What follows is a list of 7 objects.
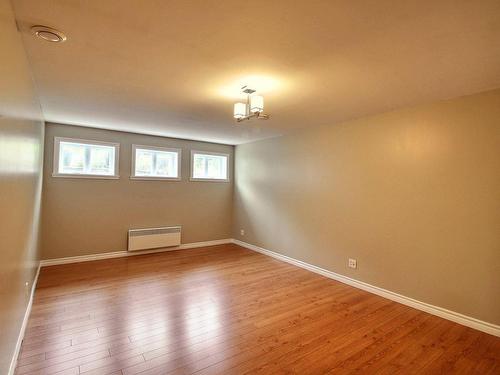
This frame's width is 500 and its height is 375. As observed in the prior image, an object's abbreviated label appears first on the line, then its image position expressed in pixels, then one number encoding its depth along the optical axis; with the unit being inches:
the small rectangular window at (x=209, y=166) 233.2
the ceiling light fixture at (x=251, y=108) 100.6
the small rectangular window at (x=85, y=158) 174.1
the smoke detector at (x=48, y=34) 67.1
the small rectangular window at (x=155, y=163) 203.0
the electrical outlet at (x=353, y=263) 146.0
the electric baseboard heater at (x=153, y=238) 197.8
